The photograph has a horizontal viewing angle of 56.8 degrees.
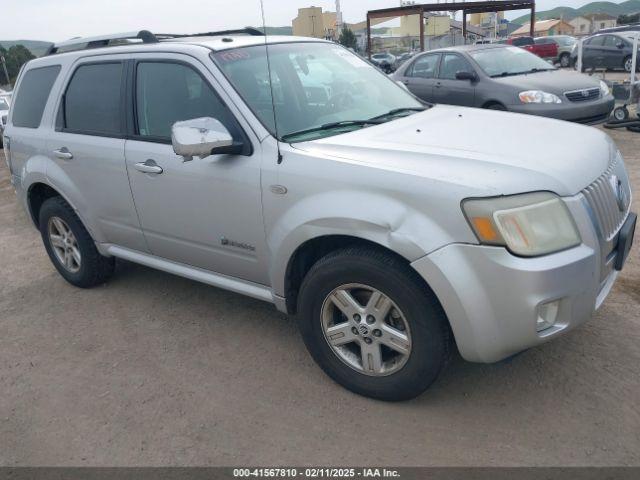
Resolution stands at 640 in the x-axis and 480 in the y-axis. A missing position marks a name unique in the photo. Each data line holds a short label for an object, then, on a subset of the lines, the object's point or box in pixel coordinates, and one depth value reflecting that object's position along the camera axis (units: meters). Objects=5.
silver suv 2.48
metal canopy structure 22.30
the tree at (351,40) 37.25
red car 28.28
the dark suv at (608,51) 21.22
